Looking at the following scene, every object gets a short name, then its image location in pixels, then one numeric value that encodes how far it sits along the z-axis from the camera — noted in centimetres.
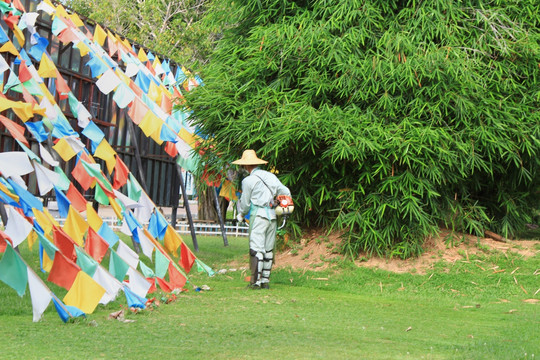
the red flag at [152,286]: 1557
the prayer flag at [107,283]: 1287
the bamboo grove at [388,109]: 1998
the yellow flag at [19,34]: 1748
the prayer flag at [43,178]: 1377
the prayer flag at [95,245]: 1449
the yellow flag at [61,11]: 2158
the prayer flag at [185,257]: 1828
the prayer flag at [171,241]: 1817
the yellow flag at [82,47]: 2136
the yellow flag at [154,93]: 2470
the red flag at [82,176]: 1614
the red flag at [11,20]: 1820
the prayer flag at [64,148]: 1627
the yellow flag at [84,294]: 1199
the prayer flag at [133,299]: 1337
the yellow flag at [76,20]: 2264
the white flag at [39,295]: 1137
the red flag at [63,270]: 1199
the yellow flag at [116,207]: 1557
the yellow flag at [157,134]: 2194
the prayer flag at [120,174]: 1784
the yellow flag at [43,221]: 1319
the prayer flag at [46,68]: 1848
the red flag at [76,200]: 1519
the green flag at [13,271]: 1098
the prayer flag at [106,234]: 1499
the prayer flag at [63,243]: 1293
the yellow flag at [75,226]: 1422
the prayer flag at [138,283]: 1408
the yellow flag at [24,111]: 1431
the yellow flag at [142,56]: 2728
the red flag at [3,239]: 1123
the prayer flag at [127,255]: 1472
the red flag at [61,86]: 1920
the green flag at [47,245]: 1191
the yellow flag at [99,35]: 2397
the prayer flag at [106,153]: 1766
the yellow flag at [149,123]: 2170
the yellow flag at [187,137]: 2367
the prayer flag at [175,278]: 1687
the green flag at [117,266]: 1398
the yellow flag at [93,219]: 1473
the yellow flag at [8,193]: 1168
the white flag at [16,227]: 1144
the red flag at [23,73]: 1595
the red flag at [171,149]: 2402
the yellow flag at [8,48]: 1591
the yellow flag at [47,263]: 1334
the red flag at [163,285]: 1620
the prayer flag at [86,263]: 1264
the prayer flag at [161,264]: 1603
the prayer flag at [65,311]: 1164
